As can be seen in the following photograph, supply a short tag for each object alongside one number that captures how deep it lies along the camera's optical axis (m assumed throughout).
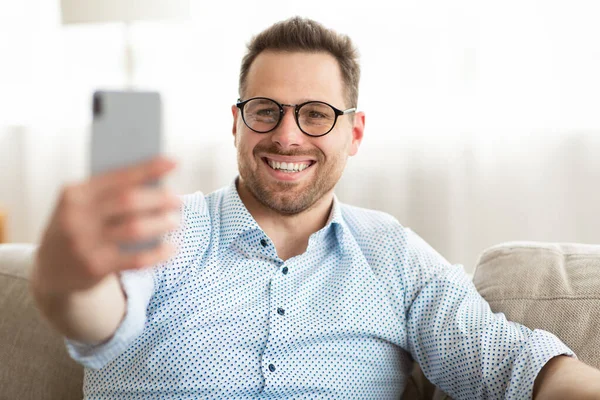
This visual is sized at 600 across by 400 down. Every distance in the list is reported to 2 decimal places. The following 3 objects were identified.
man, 1.43
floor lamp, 2.83
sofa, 1.51
